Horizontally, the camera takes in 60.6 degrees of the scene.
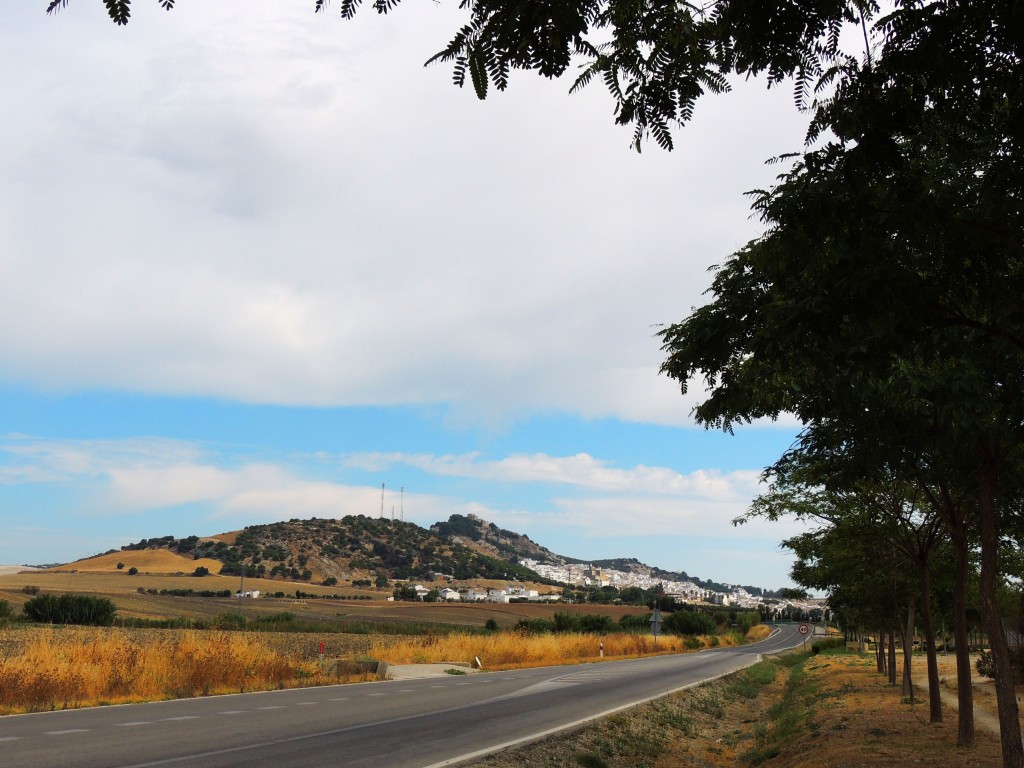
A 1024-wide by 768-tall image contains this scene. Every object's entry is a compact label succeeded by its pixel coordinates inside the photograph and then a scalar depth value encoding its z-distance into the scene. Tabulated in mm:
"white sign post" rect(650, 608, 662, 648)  54531
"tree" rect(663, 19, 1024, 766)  5277
